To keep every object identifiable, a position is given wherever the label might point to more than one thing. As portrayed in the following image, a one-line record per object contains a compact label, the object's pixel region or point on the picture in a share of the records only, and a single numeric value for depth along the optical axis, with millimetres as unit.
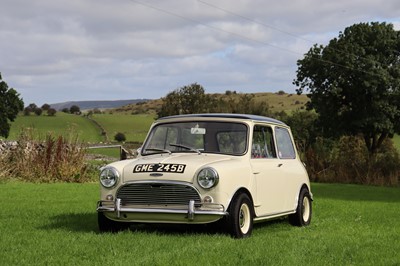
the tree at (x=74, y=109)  118862
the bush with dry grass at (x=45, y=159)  21641
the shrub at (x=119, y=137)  79438
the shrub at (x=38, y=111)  105381
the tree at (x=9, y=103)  69000
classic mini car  8703
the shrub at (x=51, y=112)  104031
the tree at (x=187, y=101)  66125
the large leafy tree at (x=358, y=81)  50719
